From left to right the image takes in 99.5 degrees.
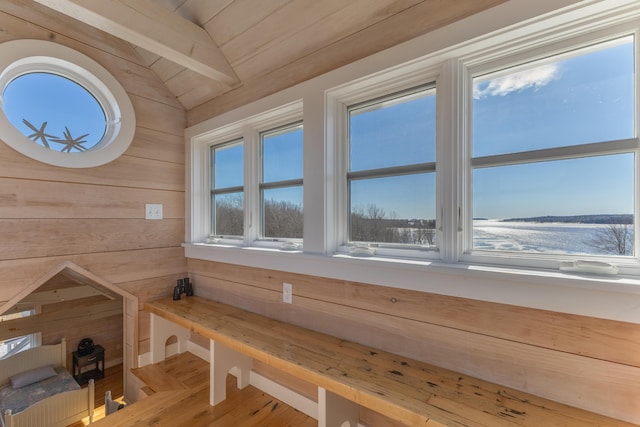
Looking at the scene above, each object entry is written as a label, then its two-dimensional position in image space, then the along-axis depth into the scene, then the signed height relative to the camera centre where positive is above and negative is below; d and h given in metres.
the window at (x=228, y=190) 2.24 +0.23
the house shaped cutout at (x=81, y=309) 2.14 -0.95
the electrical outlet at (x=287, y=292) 1.67 -0.47
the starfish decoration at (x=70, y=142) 1.87 +0.53
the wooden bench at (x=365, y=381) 0.90 -0.66
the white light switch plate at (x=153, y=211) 2.20 +0.05
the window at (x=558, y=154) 0.95 +0.24
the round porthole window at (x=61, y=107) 1.66 +0.78
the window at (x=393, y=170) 1.33 +0.24
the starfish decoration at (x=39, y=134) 1.76 +0.55
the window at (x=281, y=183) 1.84 +0.24
